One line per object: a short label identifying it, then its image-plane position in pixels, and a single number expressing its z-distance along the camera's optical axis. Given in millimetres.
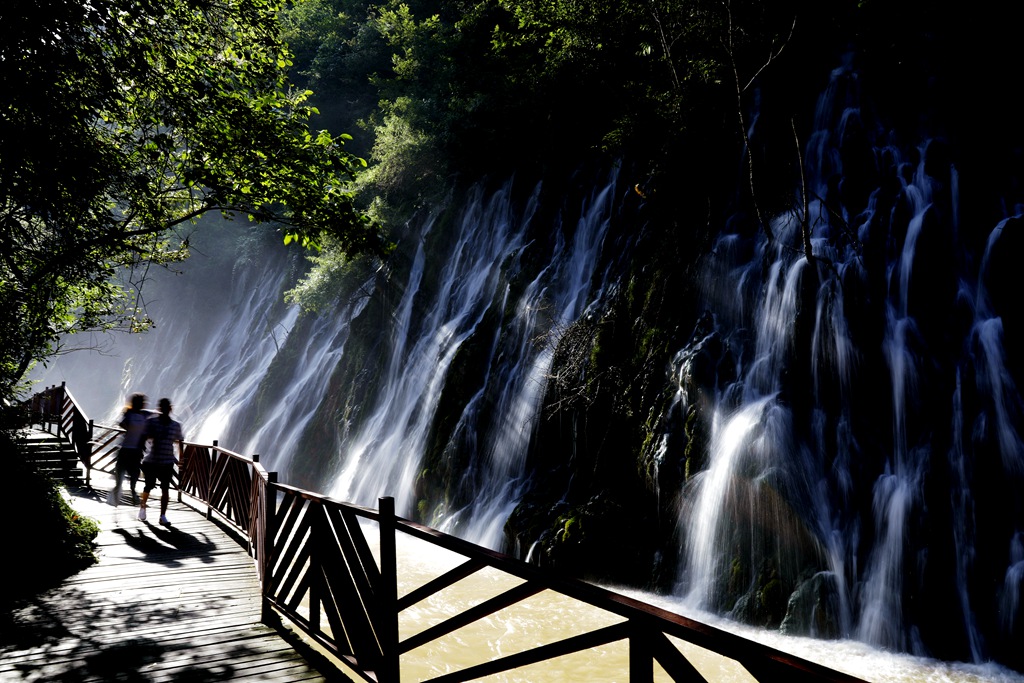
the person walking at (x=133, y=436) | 10266
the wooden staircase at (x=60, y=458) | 15273
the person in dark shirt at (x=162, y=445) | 9875
